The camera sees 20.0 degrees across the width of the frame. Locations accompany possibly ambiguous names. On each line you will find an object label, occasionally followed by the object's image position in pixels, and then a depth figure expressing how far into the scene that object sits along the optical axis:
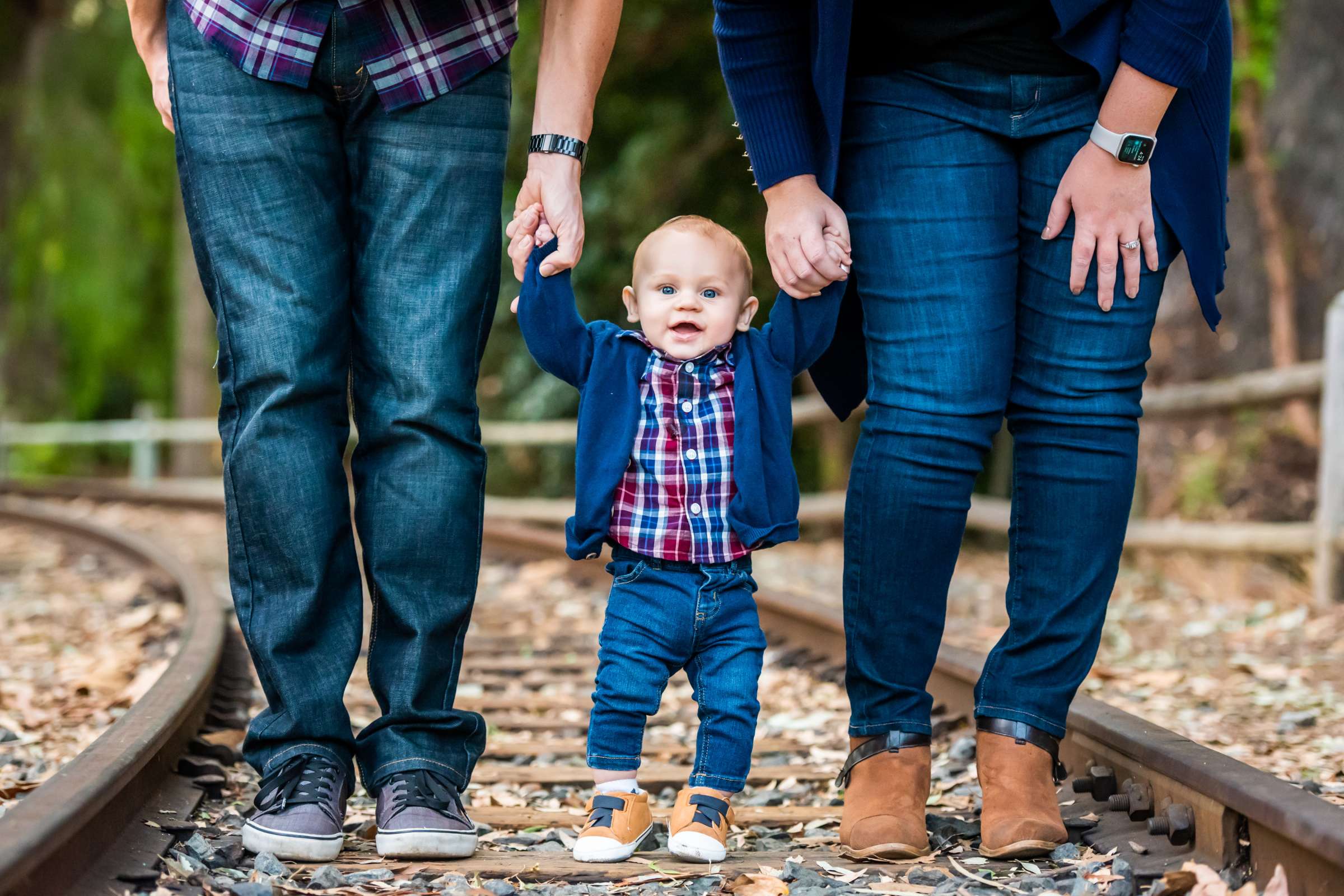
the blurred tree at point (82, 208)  22.74
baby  4.22
